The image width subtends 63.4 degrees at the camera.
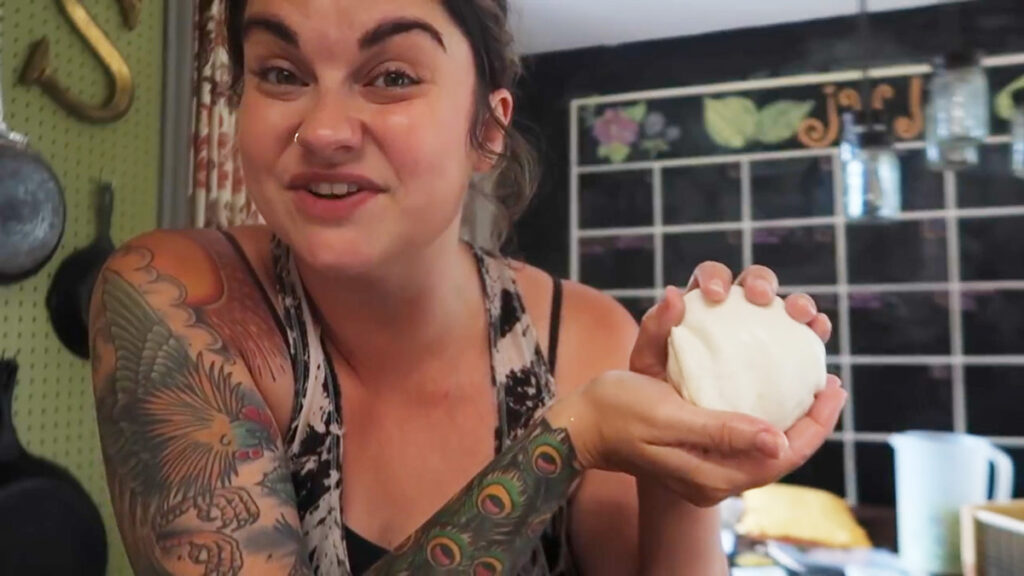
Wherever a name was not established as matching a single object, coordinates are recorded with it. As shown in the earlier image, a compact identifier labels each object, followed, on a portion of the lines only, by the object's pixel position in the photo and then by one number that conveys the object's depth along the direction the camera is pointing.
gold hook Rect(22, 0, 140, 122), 1.17
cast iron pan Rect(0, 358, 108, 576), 1.12
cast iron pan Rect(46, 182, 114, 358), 1.23
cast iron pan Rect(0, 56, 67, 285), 1.12
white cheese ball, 0.58
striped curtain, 1.42
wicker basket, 1.48
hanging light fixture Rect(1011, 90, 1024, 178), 1.79
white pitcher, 1.94
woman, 0.60
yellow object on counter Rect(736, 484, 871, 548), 2.19
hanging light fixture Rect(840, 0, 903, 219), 1.82
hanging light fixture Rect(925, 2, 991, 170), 1.66
